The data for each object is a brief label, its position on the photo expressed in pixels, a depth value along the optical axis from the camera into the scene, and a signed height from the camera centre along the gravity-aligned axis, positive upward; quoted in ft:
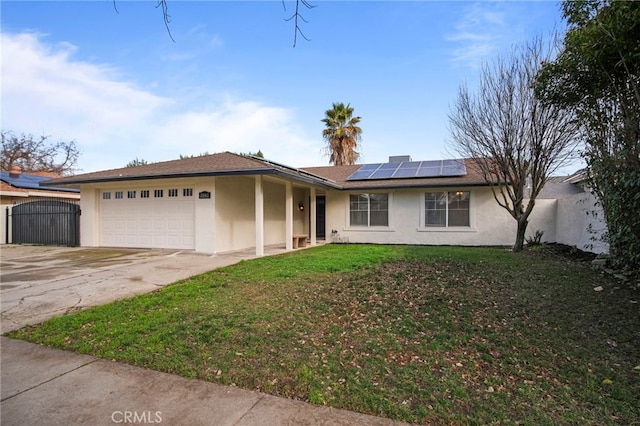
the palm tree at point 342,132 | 78.59 +19.11
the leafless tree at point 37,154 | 90.33 +17.30
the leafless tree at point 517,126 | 31.27 +8.42
